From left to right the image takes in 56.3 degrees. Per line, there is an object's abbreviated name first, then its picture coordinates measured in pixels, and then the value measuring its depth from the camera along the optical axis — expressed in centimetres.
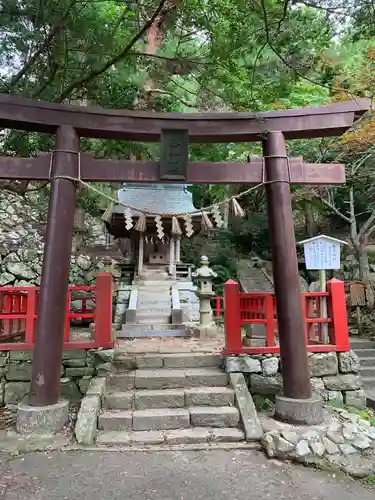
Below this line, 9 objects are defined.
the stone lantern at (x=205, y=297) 909
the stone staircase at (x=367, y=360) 765
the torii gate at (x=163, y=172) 446
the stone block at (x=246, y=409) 420
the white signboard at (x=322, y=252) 602
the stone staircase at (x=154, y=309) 970
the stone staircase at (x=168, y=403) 422
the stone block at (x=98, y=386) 472
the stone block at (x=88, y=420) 399
